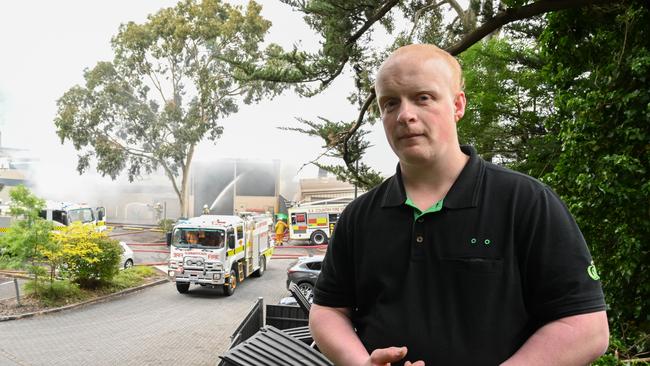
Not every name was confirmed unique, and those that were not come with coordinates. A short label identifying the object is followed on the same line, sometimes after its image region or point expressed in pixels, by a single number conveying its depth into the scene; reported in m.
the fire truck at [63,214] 19.47
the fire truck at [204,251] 13.98
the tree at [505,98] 9.41
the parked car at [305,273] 13.03
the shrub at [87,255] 13.78
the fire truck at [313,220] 26.62
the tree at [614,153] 4.53
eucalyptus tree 28.88
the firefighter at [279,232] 28.12
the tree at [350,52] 5.50
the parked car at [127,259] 18.33
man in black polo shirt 1.13
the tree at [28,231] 12.74
